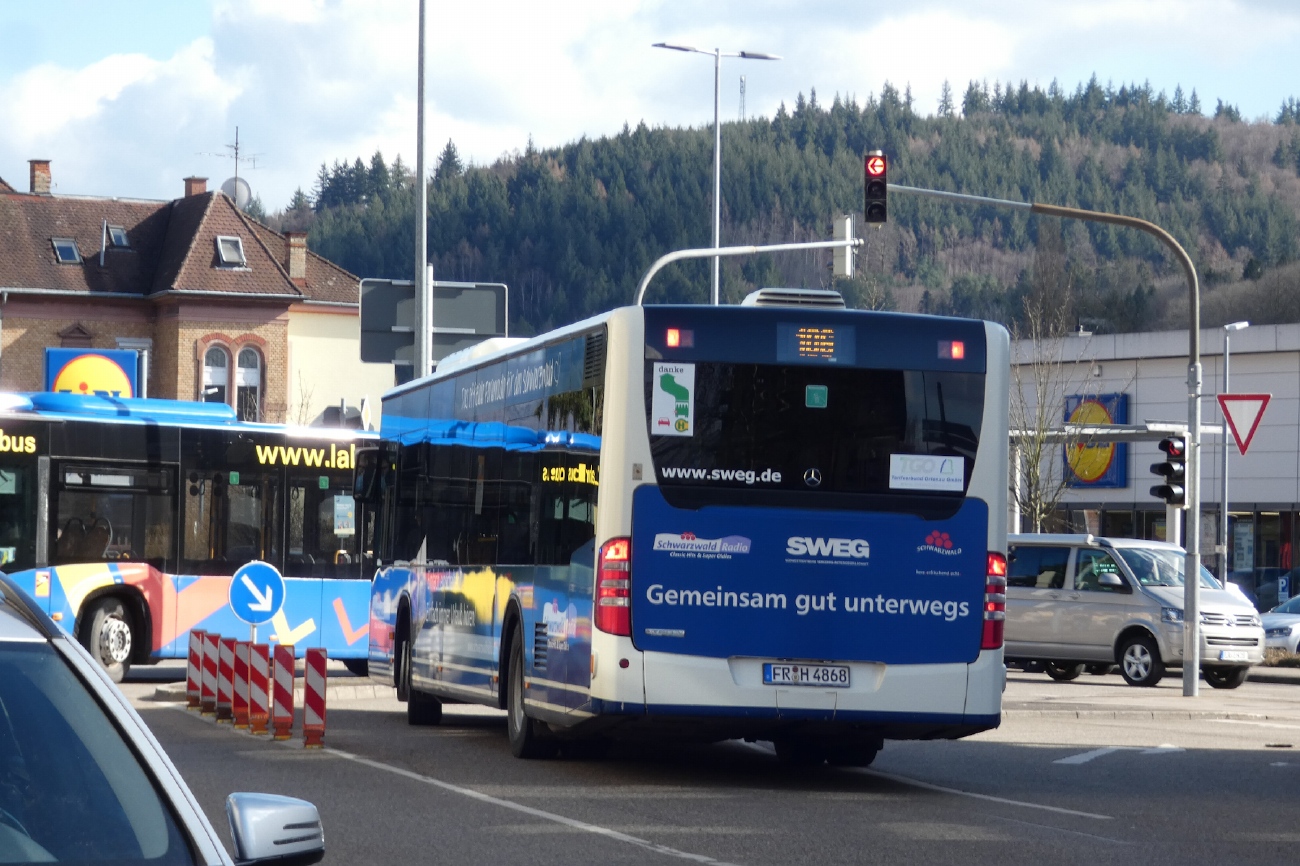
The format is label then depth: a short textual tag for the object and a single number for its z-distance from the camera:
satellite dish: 87.26
